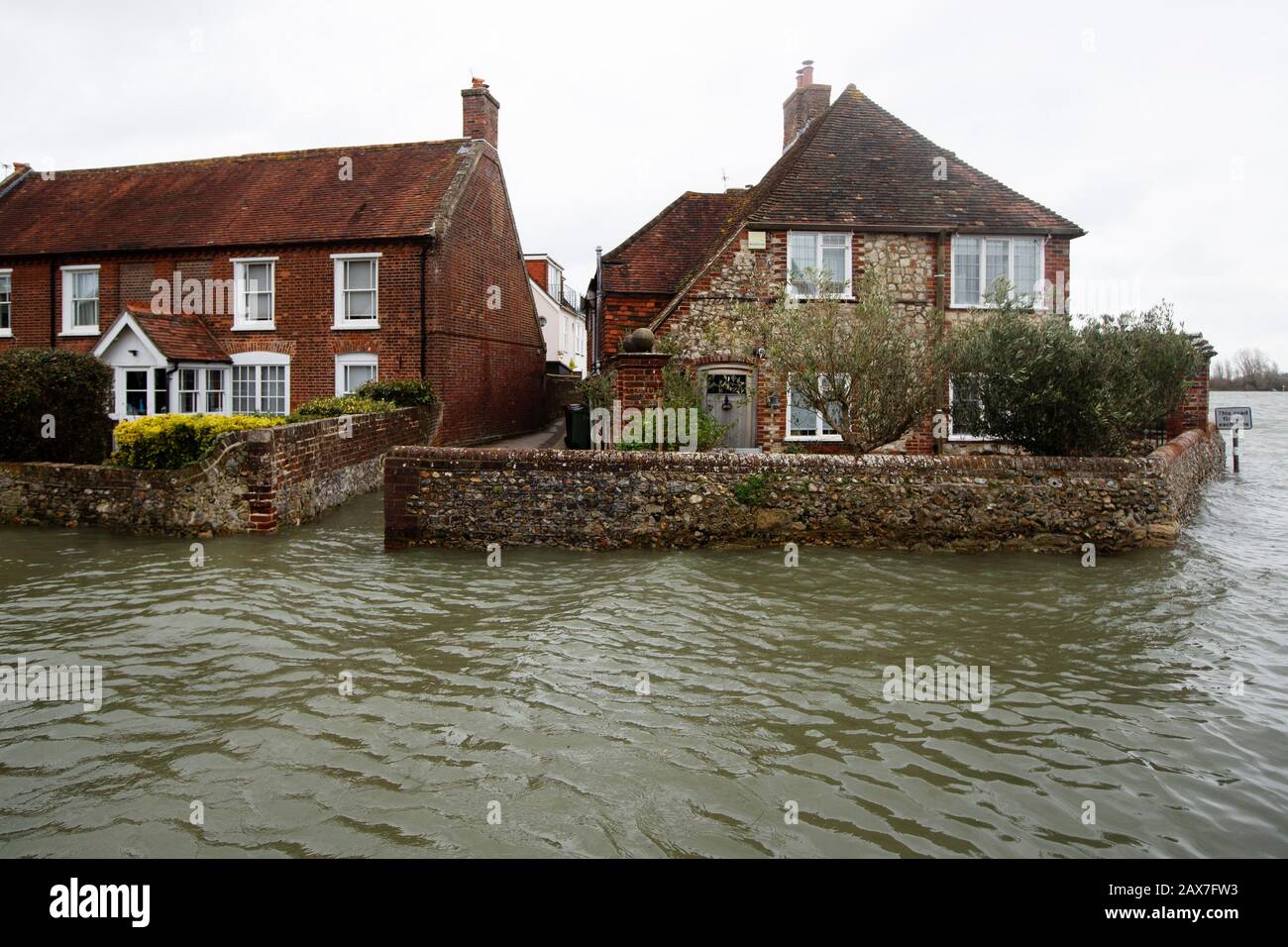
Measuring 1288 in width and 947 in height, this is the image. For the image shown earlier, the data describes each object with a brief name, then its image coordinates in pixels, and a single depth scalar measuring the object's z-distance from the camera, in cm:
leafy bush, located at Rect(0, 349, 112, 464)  1430
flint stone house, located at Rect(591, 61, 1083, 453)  1961
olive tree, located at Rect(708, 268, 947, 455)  1352
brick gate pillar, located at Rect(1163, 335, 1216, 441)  2361
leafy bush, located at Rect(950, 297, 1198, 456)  1361
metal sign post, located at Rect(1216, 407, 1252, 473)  2842
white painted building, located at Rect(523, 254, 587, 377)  4688
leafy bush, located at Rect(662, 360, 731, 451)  1555
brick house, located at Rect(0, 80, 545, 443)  2208
